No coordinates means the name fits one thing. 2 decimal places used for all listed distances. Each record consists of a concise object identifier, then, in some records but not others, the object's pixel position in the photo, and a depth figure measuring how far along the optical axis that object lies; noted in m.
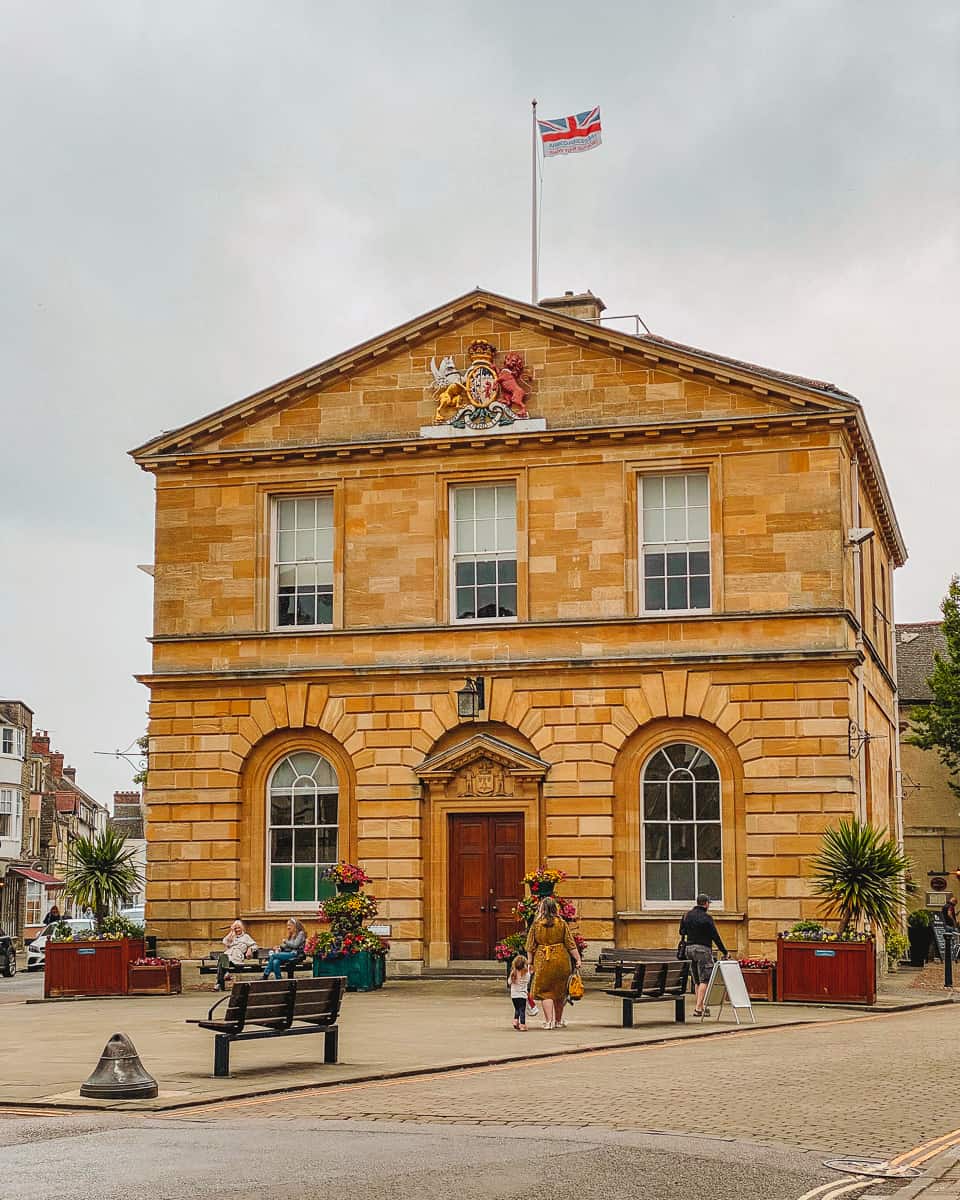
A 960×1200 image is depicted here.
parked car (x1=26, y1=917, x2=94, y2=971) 47.97
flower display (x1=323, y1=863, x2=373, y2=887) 27.97
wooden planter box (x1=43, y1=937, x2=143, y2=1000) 28.61
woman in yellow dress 20.66
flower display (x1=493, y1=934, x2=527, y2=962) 25.81
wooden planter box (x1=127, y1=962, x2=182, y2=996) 28.42
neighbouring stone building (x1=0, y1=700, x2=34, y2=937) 73.12
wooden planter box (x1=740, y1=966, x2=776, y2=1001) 25.88
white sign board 21.88
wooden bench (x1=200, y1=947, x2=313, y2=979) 27.15
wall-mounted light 30.00
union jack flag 33.16
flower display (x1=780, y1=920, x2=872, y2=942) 25.97
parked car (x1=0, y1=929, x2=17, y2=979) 48.55
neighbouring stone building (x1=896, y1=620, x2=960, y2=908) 50.66
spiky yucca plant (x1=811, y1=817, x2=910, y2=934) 26.34
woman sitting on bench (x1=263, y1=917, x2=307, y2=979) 26.97
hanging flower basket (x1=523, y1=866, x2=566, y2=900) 26.08
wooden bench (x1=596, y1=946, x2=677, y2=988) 26.14
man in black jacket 23.34
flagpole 34.09
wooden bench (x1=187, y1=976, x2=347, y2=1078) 15.64
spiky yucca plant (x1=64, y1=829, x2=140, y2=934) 29.95
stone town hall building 29.12
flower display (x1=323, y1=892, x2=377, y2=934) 27.62
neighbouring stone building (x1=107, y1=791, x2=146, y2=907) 105.41
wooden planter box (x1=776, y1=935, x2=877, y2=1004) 25.42
